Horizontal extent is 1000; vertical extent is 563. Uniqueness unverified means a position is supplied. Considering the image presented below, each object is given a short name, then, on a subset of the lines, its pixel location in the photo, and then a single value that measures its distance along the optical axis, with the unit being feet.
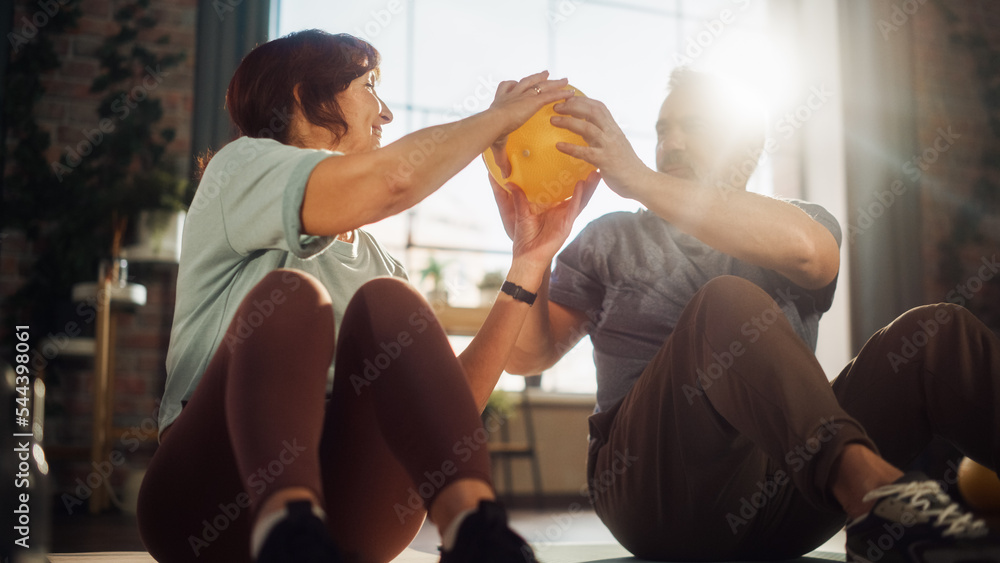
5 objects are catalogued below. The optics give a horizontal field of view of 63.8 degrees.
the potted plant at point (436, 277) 12.35
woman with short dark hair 2.51
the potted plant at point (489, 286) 12.62
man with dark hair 2.85
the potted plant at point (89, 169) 10.38
